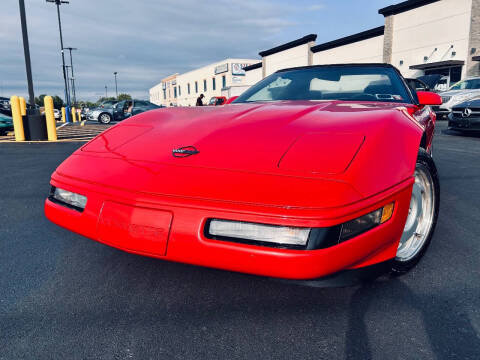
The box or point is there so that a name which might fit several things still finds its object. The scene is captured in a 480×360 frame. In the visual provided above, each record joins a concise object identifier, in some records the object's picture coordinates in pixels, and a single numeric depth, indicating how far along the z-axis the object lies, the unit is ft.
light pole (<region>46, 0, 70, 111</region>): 88.94
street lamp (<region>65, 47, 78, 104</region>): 136.77
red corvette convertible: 4.36
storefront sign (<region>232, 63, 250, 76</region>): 152.66
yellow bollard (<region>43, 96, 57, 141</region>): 31.88
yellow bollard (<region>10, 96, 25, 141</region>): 30.96
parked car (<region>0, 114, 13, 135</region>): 37.81
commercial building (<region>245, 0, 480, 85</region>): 58.85
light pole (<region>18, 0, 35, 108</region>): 33.12
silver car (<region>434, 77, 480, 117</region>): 36.57
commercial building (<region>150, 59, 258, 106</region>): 153.28
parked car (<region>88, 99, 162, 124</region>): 61.78
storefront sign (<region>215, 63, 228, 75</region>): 155.77
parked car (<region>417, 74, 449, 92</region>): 49.29
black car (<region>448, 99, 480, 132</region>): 26.96
